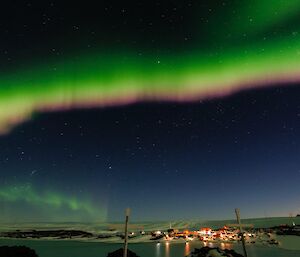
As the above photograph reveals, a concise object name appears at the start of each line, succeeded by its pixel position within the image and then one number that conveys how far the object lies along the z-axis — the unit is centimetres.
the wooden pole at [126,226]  1201
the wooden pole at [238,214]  1364
